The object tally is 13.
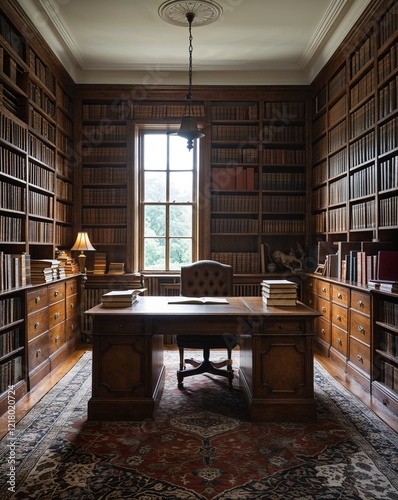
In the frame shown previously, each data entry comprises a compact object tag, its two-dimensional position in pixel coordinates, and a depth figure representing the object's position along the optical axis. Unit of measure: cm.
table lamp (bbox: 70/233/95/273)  516
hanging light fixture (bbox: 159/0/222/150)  385
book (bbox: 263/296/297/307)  321
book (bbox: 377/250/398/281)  338
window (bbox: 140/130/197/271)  586
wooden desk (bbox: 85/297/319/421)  293
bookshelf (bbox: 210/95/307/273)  566
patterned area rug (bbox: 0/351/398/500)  207
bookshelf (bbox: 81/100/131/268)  568
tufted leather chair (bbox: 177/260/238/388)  427
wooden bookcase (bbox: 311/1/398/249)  352
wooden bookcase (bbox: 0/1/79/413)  342
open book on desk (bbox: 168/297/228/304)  342
